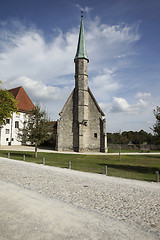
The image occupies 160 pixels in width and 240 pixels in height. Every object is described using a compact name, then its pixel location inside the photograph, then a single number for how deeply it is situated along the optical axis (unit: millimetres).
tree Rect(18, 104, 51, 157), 21783
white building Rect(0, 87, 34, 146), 38969
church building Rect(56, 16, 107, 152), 34125
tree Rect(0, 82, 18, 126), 14578
